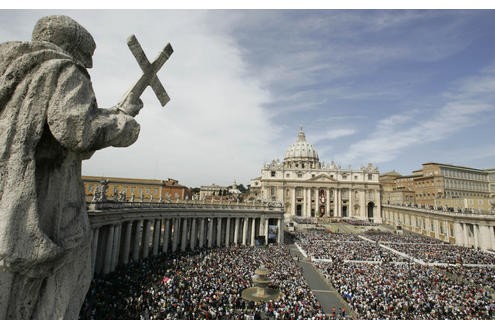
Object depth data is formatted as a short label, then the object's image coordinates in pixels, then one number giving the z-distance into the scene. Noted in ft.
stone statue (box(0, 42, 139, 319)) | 9.70
